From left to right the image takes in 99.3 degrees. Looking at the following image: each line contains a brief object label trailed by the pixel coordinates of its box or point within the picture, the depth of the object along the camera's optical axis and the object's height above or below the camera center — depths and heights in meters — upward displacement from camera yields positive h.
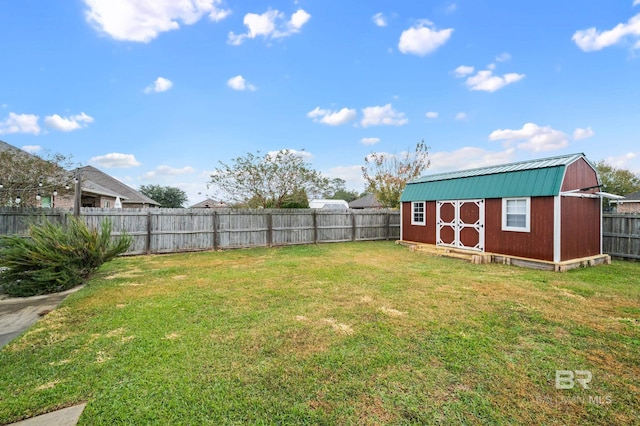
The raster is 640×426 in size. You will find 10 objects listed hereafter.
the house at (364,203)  36.67 +1.08
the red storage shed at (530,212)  7.23 -0.05
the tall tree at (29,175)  8.70 +1.20
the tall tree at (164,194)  38.78 +2.37
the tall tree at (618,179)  29.38 +3.40
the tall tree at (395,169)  19.97 +3.12
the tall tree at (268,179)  13.17 +1.57
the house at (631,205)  21.35 +0.44
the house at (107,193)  15.01 +1.20
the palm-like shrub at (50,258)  4.96 -0.92
